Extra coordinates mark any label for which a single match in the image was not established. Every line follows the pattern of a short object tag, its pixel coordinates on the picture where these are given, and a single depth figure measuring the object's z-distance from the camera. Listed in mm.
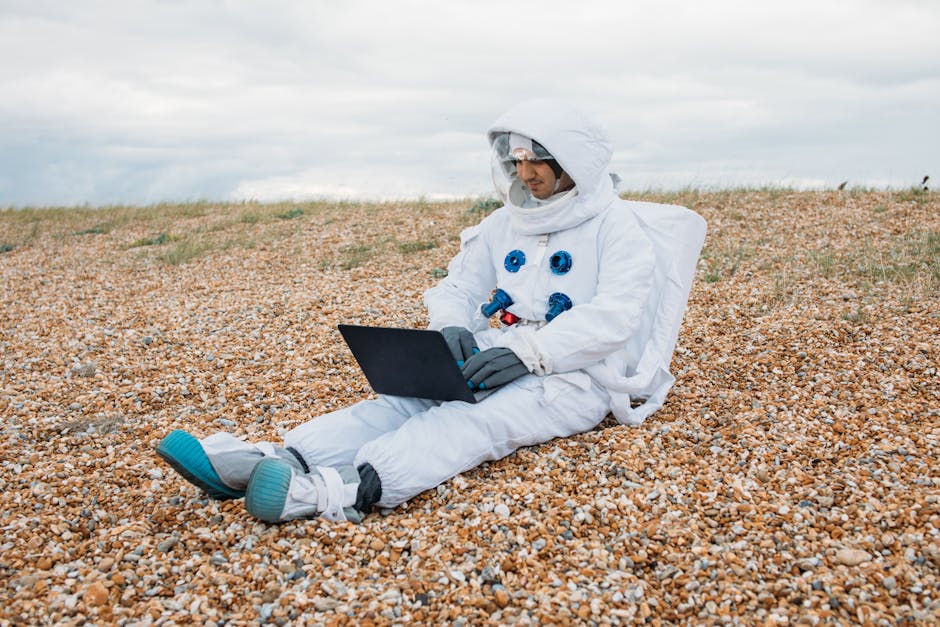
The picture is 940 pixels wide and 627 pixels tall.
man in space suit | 3395
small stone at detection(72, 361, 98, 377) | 6223
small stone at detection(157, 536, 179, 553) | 3268
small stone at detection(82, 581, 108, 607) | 2873
